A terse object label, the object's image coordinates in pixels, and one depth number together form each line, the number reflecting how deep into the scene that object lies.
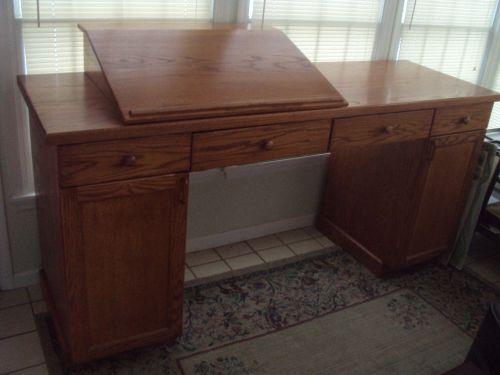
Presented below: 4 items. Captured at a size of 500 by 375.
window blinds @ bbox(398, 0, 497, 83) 2.88
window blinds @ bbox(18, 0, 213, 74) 1.88
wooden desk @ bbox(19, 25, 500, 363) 1.52
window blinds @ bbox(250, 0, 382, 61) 2.39
